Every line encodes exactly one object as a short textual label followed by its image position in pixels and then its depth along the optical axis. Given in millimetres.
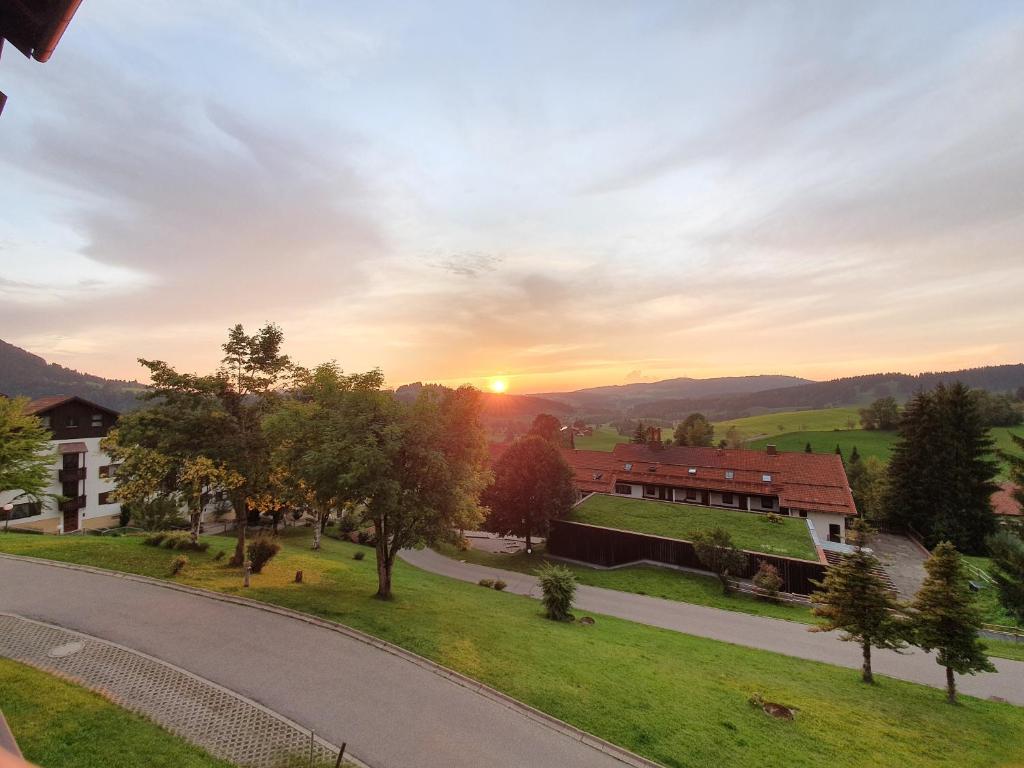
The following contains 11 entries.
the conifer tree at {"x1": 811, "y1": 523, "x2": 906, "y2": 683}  17453
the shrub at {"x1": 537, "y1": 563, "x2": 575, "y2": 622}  23469
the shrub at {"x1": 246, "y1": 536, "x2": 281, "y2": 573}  22656
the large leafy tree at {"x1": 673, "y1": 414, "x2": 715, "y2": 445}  90125
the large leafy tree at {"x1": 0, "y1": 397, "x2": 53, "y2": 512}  22906
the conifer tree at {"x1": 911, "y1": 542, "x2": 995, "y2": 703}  16234
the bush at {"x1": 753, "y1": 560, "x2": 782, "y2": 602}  30469
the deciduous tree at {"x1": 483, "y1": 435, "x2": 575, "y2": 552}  42750
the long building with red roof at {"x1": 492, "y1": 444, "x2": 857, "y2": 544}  43594
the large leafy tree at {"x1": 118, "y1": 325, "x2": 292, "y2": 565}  20703
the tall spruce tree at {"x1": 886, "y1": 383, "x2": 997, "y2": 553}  43906
